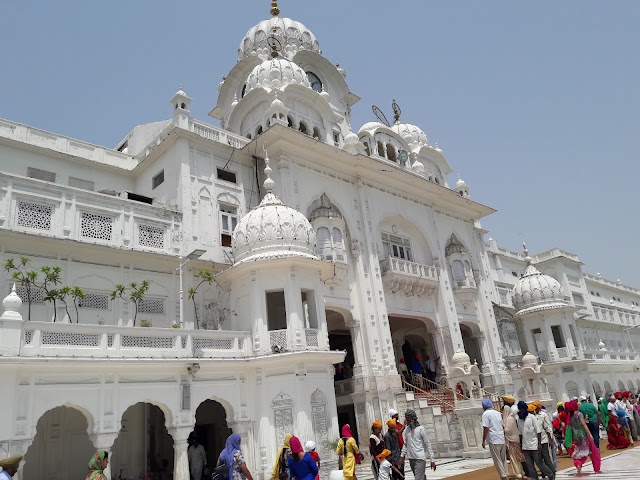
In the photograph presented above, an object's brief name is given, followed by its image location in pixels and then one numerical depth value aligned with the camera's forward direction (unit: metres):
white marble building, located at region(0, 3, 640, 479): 14.59
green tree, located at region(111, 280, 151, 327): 16.91
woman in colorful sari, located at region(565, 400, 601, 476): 10.81
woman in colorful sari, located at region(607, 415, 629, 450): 14.88
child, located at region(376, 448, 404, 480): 8.05
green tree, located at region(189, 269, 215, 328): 18.45
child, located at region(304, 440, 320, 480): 8.16
